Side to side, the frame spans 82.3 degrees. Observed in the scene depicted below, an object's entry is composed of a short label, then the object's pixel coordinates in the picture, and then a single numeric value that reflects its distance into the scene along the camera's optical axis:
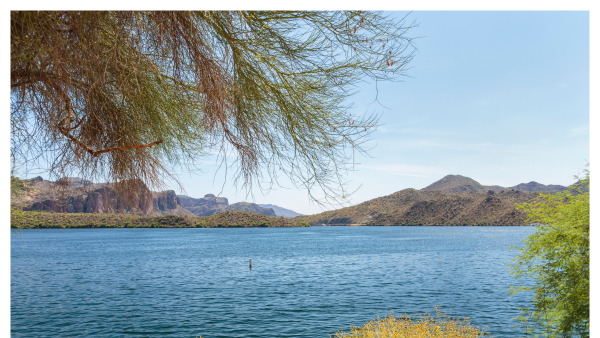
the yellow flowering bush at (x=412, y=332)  6.54
